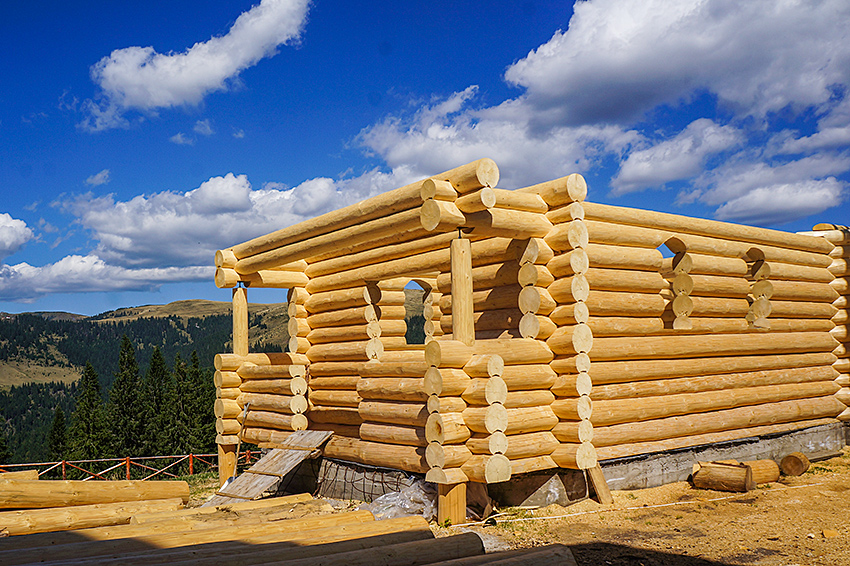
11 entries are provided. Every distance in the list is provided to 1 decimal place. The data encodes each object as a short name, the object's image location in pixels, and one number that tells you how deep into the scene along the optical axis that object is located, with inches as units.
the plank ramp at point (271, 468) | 458.0
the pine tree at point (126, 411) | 1910.7
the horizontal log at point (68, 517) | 301.0
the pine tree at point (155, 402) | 1898.4
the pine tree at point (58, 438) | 1887.3
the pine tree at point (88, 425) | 1807.3
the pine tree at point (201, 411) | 1830.7
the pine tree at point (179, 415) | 1862.7
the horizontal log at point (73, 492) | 365.1
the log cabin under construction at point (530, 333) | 374.9
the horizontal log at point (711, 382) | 434.9
